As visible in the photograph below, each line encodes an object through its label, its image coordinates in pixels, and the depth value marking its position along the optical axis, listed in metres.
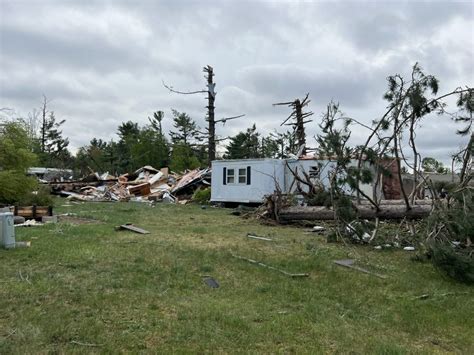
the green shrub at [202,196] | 20.45
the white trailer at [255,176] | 17.31
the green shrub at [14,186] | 13.20
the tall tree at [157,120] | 46.25
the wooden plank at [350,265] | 6.25
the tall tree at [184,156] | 33.34
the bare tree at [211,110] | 28.53
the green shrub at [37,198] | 14.48
